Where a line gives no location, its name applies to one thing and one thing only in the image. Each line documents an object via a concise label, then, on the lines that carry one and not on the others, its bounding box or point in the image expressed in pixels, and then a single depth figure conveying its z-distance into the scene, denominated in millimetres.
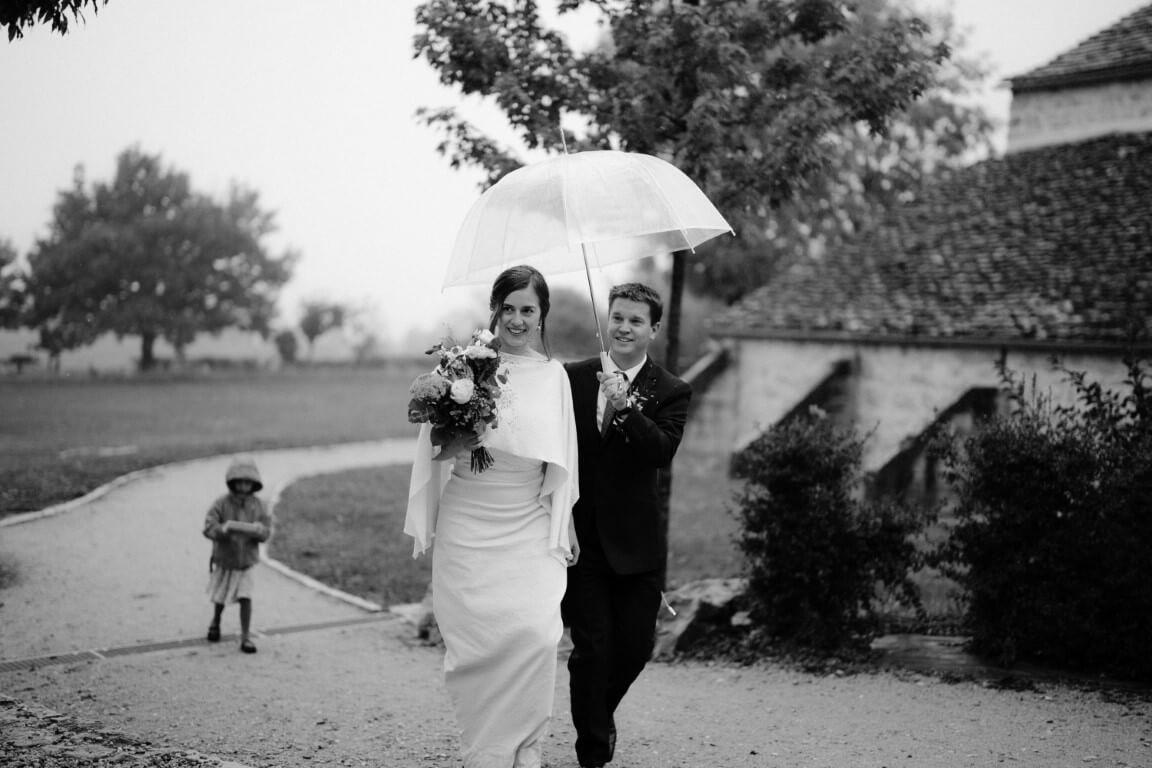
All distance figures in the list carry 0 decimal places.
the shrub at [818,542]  7492
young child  7898
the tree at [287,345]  47250
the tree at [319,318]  56694
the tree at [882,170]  31234
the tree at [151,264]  21781
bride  4539
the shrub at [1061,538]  6746
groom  4844
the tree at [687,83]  8633
